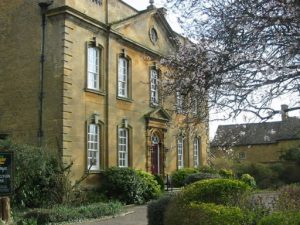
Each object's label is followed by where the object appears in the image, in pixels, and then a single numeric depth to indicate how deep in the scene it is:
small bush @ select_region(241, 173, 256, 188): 25.08
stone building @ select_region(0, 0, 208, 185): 16.97
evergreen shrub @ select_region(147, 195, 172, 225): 9.28
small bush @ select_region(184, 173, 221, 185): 20.89
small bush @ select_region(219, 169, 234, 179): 23.90
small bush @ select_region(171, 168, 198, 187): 22.72
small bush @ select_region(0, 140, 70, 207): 14.01
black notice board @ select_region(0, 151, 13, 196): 9.81
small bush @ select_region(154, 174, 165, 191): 19.99
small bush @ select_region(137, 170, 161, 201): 18.26
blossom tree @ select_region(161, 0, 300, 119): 6.71
